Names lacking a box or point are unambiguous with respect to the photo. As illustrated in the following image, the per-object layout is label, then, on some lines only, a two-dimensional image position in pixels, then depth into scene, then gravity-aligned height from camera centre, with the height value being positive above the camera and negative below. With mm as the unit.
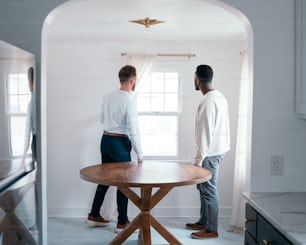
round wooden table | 2439 -490
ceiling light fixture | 3070 +707
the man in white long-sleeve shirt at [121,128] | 3326 -194
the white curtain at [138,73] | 4059 +364
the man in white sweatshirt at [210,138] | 3234 -279
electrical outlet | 2035 -317
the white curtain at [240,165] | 3731 -588
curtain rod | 4129 +569
